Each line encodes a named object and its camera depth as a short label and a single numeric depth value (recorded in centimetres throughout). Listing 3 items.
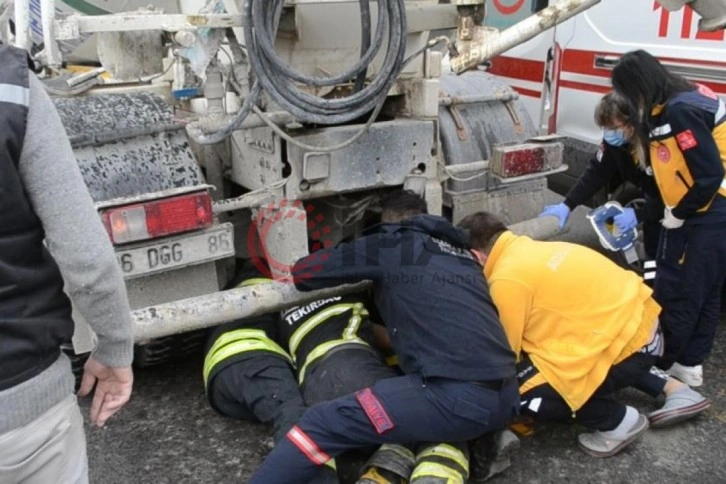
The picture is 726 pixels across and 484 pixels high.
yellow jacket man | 269
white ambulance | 373
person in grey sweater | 138
